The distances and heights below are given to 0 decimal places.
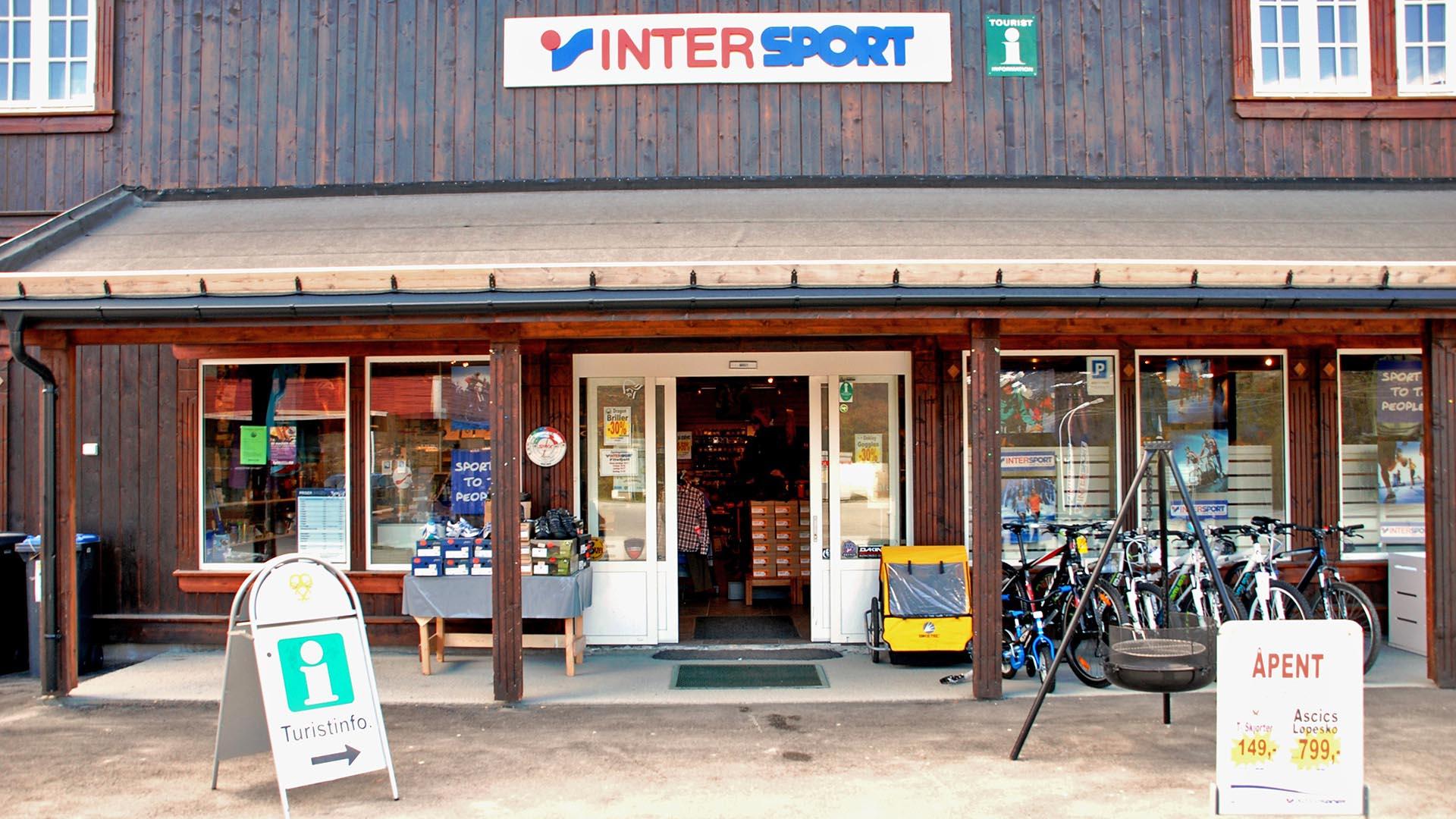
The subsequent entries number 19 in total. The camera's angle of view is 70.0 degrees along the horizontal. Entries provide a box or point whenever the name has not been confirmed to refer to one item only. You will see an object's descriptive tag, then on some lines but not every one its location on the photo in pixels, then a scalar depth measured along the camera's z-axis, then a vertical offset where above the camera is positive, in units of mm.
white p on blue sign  9234 +486
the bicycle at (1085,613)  7680 -1328
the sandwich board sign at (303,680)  5367 -1253
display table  8164 -1263
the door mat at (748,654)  8781 -1826
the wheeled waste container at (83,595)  8102 -1181
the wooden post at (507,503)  7230 -423
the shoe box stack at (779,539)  10555 -1018
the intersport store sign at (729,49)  9281 +3485
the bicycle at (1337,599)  7832 -1290
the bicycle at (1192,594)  7809 -1229
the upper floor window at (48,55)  9578 +3614
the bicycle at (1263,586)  7766 -1164
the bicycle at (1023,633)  7855 -1517
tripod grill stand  5797 -599
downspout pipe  7352 -453
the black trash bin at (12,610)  8422 -1325
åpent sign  4809 -1332
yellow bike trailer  8203 -1307
